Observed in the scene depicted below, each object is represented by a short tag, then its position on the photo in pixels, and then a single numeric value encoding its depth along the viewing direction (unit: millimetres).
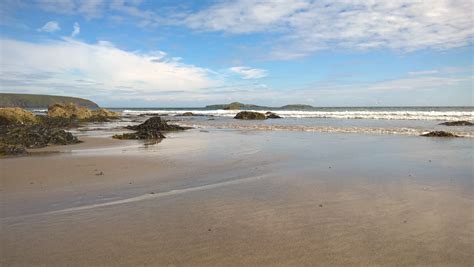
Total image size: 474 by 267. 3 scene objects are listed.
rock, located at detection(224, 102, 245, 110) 88344
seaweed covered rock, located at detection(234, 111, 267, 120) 42219
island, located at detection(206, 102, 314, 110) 88350
